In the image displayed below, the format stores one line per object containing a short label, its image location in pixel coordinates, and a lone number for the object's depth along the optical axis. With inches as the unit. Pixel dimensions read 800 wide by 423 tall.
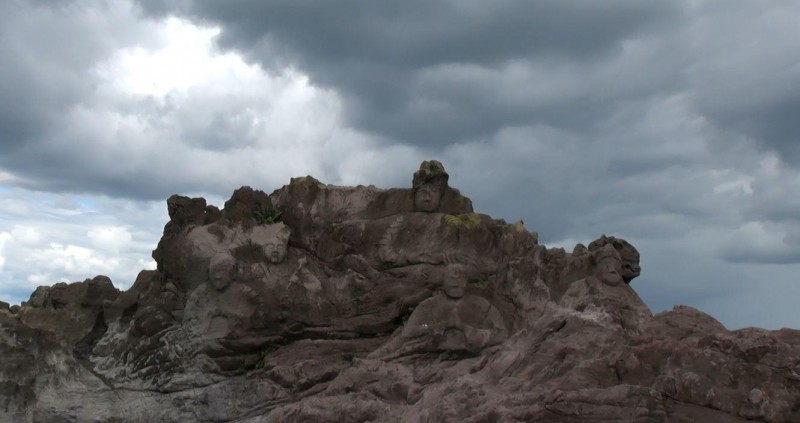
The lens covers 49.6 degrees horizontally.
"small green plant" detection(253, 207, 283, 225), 488.1
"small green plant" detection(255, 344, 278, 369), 451.5
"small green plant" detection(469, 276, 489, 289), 467.3
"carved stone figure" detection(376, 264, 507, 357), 433.4
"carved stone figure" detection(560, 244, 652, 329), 457.1
